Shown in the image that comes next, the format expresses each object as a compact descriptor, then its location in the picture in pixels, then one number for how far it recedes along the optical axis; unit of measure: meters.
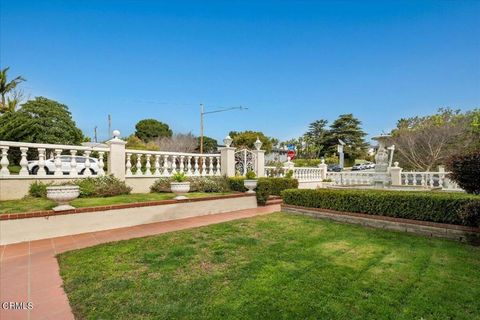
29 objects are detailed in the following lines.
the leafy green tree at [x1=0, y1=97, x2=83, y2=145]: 16.67
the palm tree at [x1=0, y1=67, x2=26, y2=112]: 21.52
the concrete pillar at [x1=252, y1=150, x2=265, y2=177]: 11.35
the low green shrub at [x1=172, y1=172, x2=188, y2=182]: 6.95
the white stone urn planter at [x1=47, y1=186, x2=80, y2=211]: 4.78
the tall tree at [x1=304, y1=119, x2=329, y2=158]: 43.94
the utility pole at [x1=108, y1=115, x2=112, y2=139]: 35.12
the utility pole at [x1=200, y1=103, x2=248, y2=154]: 26.91
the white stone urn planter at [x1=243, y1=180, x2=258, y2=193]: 8.40
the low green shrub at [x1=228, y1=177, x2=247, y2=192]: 9.14
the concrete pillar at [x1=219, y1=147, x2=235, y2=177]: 10.02
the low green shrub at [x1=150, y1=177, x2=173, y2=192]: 8.33
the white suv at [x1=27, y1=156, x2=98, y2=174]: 9.61
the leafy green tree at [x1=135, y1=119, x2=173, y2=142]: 41.75
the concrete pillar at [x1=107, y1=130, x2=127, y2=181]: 7.60
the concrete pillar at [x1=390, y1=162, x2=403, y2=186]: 11.95
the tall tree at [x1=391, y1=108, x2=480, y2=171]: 19.25
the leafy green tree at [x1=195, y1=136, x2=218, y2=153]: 42.91
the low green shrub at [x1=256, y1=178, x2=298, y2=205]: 8.70
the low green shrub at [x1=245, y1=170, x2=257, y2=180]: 8.73
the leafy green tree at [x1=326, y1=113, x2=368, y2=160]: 44.25
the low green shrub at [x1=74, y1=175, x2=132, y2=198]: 6.67
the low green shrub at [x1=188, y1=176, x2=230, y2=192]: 8.58
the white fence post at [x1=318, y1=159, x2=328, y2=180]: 15.72
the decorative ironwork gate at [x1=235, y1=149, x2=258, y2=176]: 11.29
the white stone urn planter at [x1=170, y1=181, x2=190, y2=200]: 6.71
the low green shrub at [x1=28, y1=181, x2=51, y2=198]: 6.35
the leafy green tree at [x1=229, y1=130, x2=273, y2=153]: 38.97
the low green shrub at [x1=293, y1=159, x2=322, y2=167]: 30.84
